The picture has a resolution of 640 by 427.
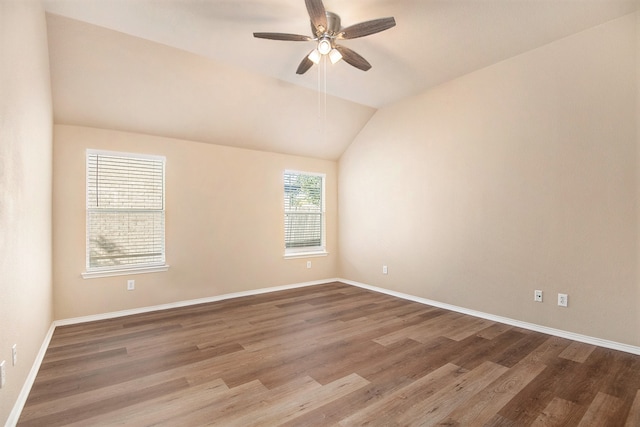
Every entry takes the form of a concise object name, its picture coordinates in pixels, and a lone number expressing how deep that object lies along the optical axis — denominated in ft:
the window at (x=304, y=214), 18.22
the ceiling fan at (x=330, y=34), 7.70
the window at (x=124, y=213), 12.75
